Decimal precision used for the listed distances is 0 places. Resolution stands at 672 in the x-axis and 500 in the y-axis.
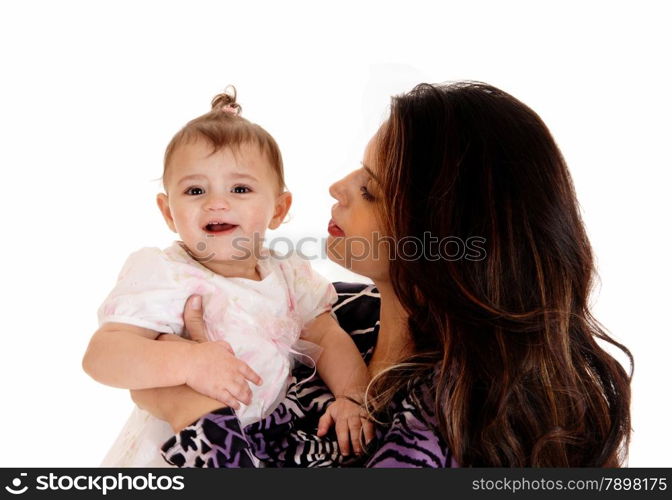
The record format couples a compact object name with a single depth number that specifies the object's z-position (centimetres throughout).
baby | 171
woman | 167
